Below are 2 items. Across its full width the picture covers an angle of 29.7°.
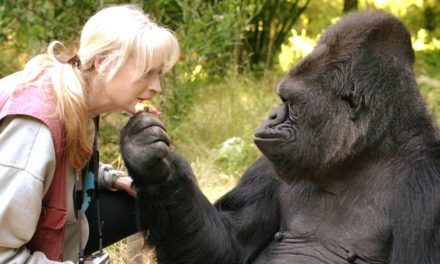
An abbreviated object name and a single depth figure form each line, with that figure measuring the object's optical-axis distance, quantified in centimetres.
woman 271
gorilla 285
